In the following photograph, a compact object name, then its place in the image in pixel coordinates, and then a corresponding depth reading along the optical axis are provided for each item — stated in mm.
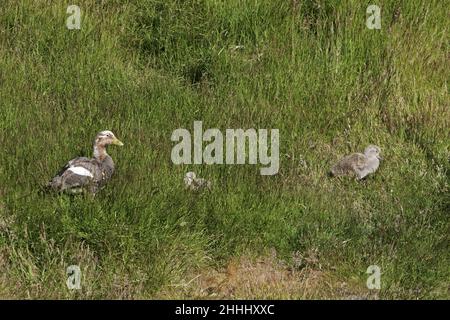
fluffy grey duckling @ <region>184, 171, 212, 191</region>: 13609
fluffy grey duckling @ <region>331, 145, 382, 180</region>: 14477
